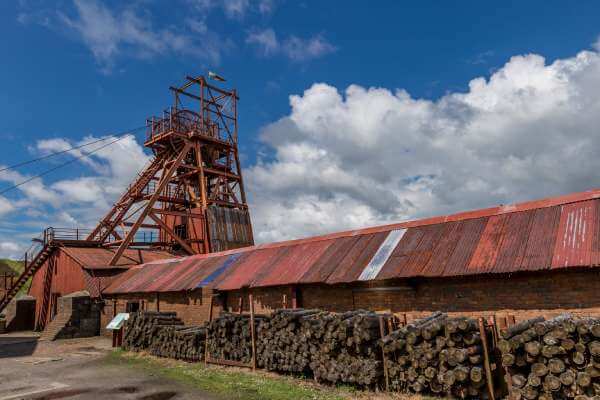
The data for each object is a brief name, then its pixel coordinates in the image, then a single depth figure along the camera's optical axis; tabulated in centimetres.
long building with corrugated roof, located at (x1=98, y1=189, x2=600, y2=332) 980
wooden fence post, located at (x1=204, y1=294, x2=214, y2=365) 1379
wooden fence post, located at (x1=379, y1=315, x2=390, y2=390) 913
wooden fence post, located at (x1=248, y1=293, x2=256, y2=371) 1223
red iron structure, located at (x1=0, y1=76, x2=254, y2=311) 3123
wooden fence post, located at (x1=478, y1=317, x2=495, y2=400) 788
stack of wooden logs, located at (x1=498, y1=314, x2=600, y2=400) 675
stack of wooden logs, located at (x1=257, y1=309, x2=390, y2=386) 955
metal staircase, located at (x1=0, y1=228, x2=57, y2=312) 2941
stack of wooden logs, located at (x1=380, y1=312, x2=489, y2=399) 806
